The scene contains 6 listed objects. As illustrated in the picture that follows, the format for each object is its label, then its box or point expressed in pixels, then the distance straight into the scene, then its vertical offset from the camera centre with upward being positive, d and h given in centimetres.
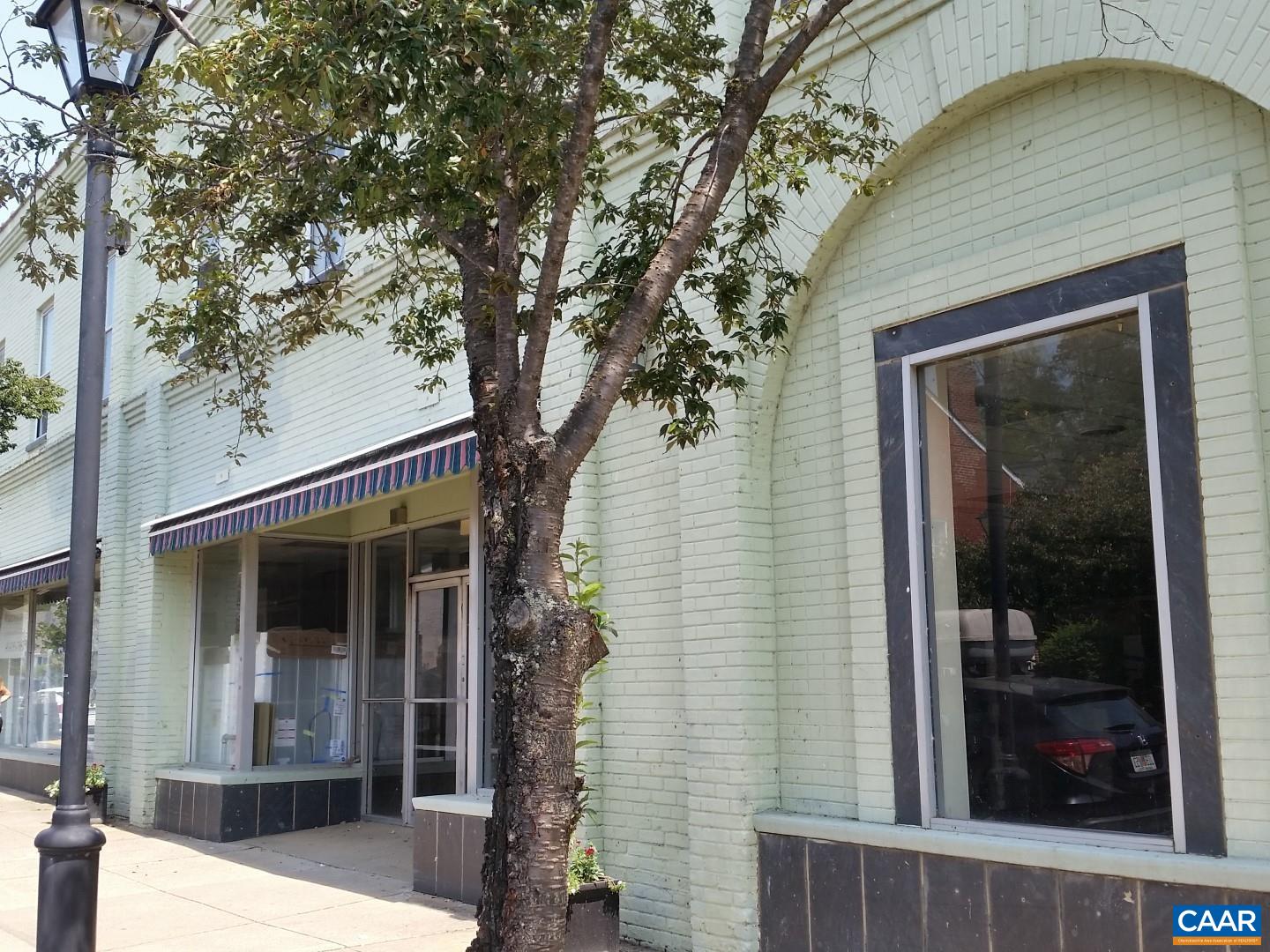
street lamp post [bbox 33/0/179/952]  633 +117
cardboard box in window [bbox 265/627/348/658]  1315 +16
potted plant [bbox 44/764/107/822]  1365 -139
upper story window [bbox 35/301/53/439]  1831 +464
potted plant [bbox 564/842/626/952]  652 -133
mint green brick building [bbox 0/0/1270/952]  488 +52
